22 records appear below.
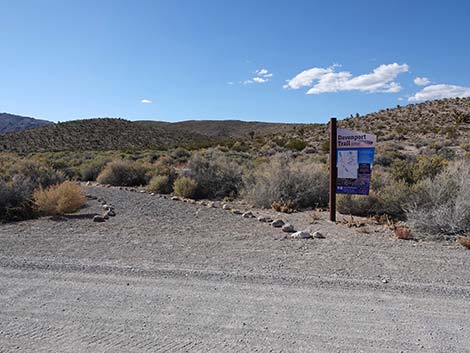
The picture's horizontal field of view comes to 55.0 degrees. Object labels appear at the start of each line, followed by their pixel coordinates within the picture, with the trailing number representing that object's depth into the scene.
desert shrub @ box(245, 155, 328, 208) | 14.32
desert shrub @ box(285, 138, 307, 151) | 36.78
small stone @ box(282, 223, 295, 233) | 10.00
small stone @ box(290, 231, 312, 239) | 9.24
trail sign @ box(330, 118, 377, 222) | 10.87
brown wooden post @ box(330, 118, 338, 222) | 11.16
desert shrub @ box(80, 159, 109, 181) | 28.16
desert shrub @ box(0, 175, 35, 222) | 12.70
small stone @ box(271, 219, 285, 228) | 10.66
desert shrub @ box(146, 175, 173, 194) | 19.83
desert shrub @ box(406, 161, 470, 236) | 9.29
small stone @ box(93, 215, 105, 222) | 11.72
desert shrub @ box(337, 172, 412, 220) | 11.92
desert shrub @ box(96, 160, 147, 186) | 24.11
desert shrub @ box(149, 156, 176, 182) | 21.40
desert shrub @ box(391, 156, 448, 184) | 13.55
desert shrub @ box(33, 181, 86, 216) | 12.91
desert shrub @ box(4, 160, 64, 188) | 17.28
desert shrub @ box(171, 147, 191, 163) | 32.03
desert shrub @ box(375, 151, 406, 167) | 23.06
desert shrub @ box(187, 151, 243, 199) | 18.20
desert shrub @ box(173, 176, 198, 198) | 17.91
